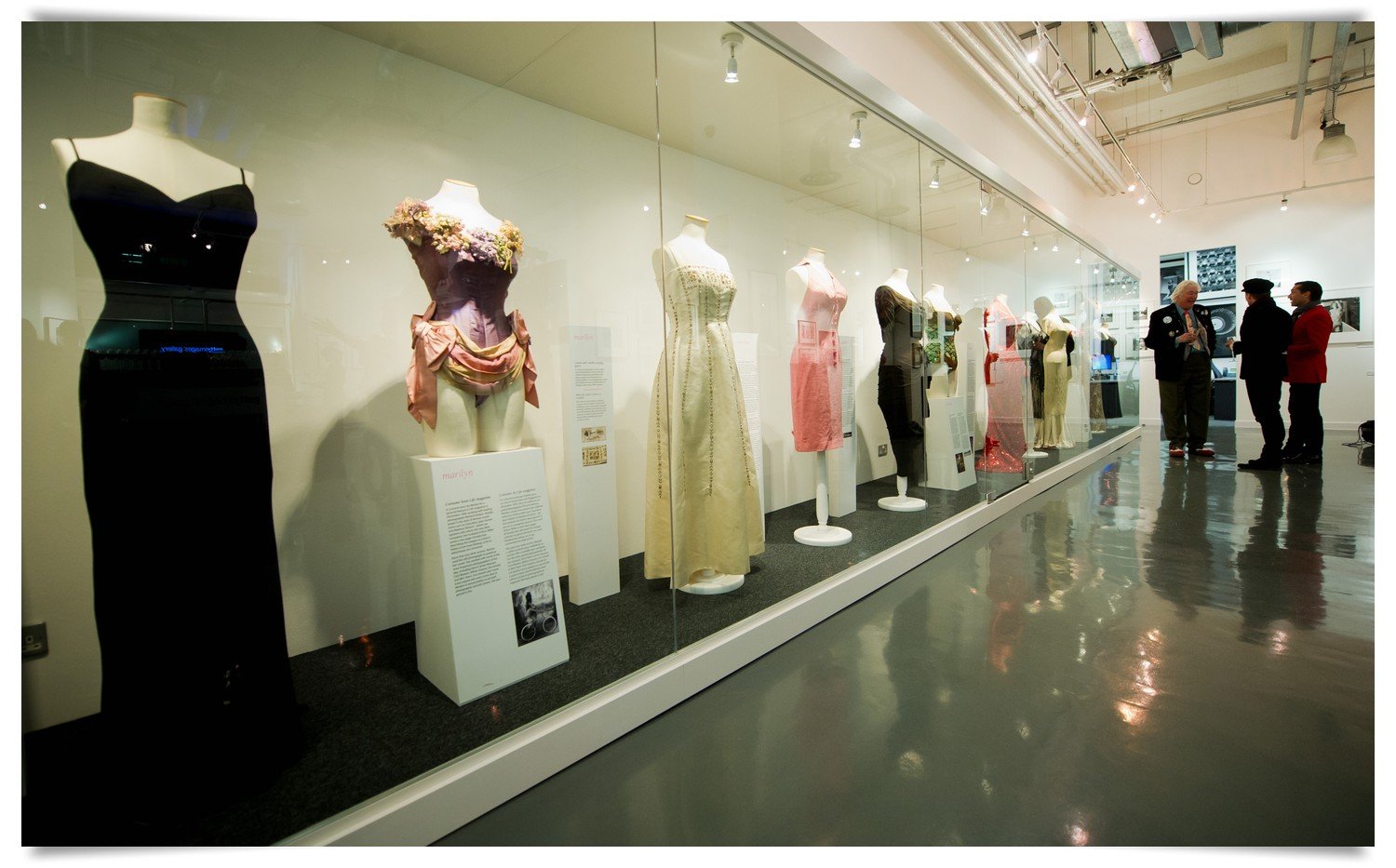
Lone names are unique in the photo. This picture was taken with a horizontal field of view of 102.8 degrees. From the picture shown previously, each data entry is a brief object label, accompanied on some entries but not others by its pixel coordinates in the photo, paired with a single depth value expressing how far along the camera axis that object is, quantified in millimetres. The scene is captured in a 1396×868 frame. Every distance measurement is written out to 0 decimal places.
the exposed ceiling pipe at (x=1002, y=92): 4547
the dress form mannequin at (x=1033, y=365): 5176
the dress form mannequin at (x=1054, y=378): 5957
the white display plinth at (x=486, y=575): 1697
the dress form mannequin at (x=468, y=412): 1746
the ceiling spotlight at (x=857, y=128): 2957
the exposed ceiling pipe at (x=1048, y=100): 4774
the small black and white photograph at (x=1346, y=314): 7320
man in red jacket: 5355
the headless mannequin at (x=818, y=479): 2885
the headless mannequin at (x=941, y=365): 4055
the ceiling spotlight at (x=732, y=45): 2191
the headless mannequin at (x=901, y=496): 3748
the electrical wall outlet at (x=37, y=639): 1280
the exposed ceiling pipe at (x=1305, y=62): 5449
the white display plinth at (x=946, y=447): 4180
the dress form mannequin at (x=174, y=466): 1190
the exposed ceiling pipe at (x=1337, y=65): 5333
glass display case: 1228
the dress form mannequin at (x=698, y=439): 2312
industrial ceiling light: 6406
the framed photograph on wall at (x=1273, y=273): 7949
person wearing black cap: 5527
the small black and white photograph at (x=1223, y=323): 8973
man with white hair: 6438
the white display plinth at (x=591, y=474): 2475
